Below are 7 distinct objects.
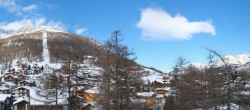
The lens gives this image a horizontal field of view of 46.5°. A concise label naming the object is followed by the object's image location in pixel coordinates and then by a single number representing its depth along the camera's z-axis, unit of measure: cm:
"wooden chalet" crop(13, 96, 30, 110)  5287
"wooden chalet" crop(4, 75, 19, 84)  11051
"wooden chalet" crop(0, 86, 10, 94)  7264
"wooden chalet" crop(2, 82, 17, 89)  8663
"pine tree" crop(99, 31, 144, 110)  2133
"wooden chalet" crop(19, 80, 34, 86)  10012
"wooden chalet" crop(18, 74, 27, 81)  11257
